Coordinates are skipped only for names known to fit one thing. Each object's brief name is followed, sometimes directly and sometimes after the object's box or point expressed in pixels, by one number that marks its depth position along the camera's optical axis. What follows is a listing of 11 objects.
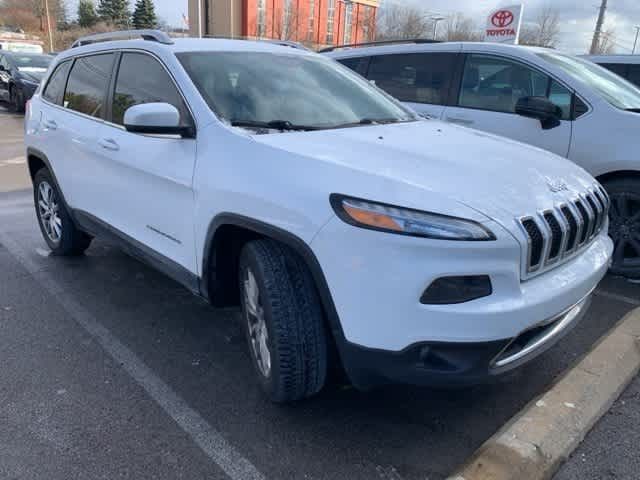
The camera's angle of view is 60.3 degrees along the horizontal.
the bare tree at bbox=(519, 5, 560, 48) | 44.17
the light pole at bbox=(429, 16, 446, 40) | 50.59
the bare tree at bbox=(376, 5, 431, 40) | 53.81
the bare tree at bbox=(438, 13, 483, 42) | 48.85
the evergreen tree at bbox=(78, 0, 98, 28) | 69.94
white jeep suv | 2.00
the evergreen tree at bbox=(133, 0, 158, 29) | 64.06
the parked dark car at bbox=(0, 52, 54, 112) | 14.91
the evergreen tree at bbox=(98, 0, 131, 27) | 68.75
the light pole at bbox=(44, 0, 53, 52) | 44.25
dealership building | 49.34
